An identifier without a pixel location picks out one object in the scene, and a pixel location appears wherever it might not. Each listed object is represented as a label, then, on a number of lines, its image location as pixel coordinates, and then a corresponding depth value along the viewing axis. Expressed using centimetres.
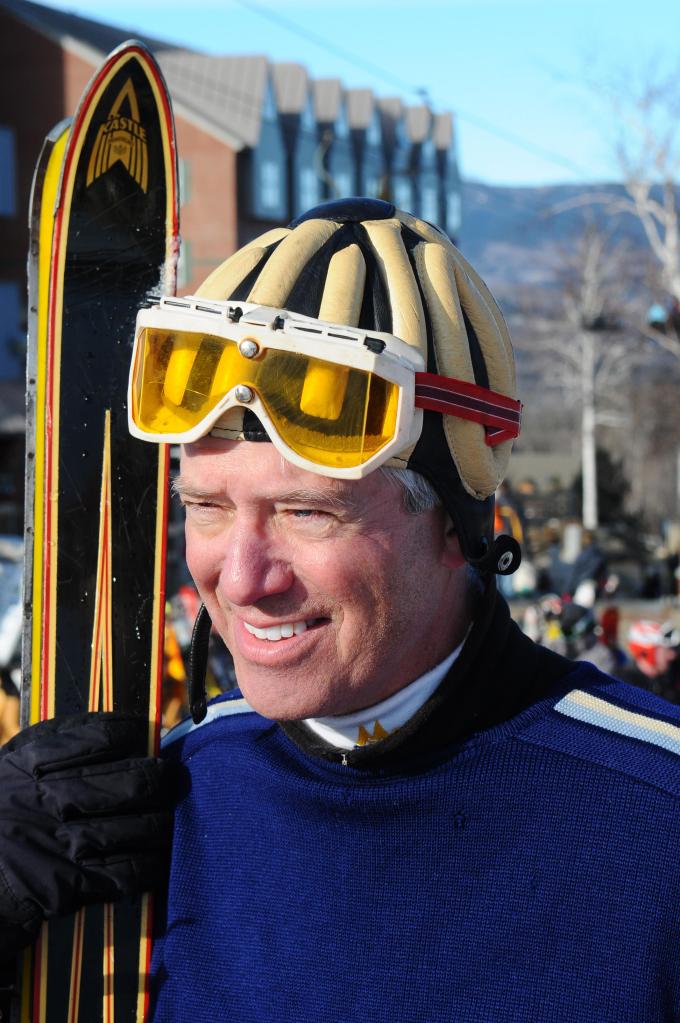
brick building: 2903
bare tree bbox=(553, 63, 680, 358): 1909
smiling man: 152
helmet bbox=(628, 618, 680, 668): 655
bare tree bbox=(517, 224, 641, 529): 2748
